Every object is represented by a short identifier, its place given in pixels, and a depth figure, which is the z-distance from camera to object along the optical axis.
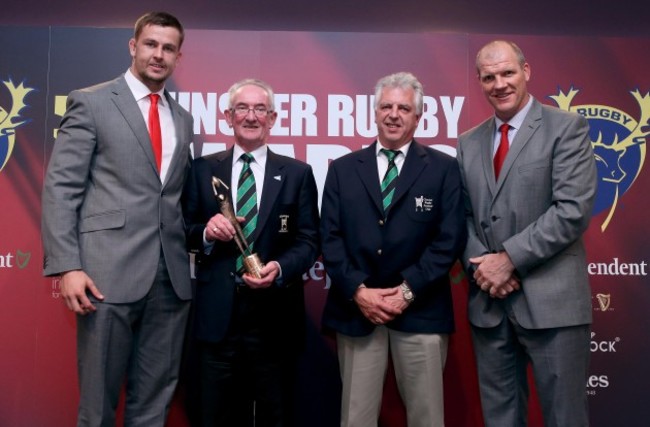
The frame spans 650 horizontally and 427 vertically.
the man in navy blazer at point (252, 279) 2.43
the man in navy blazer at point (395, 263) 2.39
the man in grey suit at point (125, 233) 2.27
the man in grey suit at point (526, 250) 2.29
